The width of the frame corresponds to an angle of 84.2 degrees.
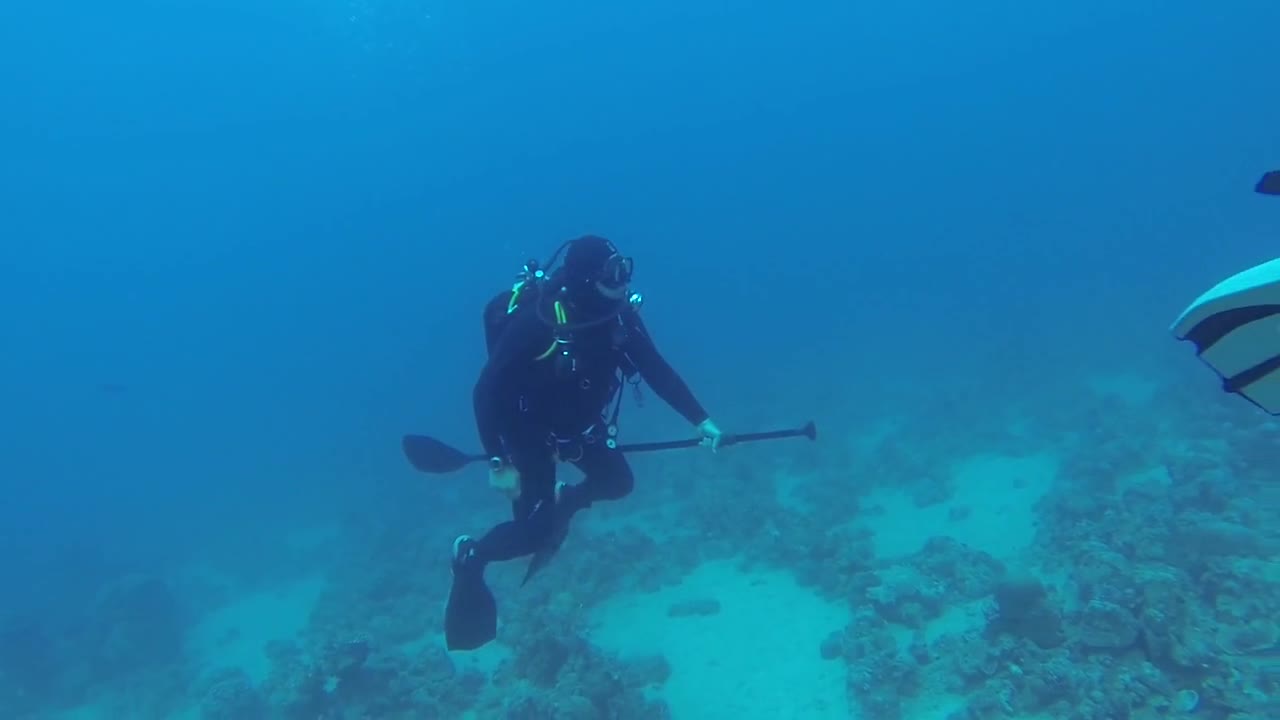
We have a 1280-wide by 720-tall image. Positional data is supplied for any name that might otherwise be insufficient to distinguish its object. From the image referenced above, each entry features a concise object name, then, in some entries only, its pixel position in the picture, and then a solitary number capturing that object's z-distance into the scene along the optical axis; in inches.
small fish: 70.4
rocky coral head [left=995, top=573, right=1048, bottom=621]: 270.2
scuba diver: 203.5
